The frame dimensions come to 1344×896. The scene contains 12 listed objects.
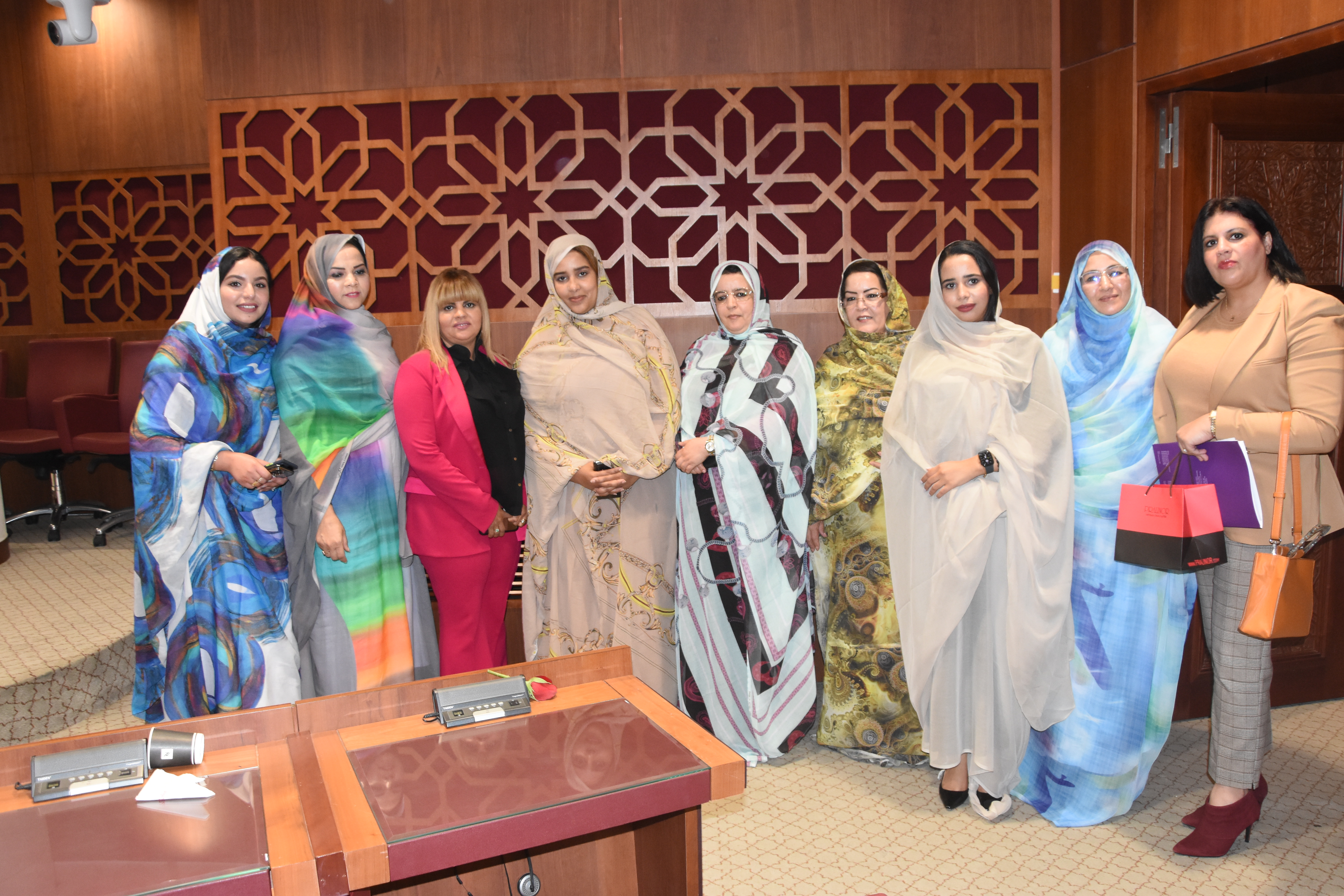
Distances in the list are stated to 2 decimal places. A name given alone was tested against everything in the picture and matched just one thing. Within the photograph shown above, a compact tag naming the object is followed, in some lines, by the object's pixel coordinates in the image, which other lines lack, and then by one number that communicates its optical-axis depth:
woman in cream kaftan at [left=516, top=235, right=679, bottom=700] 2.90
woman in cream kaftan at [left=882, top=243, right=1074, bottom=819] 2.47
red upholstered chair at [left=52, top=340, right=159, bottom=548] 5.41
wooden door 3.17
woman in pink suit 2.68
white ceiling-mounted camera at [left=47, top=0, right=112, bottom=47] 4.63
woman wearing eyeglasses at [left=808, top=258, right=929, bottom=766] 2.92
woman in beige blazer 2.21
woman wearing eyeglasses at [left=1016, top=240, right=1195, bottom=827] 2.53
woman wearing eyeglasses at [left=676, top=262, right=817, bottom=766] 2.91
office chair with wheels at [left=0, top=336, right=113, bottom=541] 5.97
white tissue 1.40
